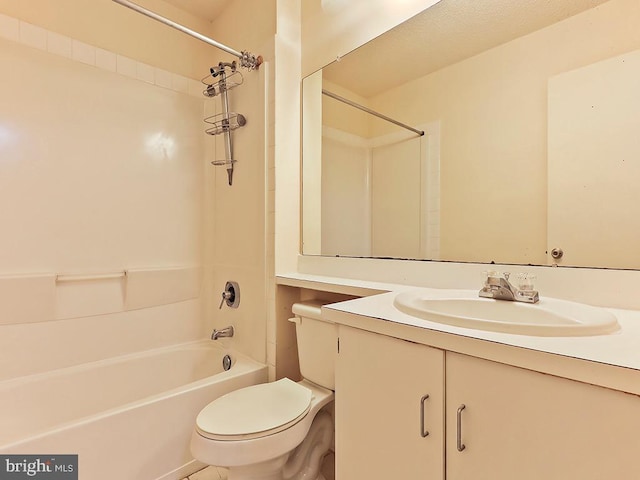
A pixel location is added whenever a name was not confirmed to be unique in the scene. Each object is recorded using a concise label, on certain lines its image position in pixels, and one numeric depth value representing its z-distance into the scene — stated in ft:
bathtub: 4.00
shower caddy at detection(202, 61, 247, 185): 6.33
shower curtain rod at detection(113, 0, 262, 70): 4.62
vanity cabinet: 1.72
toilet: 3.63
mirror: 3.22
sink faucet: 3.00
